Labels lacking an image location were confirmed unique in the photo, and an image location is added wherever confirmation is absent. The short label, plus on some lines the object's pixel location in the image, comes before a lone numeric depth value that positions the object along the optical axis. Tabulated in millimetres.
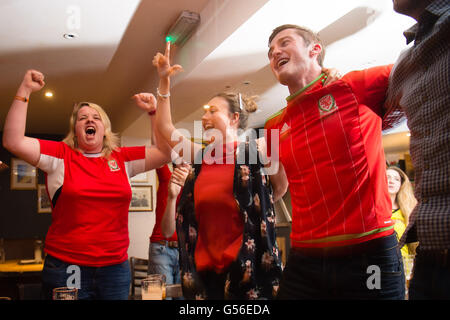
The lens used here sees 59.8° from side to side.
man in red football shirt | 974
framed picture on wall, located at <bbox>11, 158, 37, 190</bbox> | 5812
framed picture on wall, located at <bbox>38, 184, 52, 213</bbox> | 5855
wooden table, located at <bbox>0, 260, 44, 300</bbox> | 3500
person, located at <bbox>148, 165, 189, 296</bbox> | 2189
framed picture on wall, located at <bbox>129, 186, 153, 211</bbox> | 5027
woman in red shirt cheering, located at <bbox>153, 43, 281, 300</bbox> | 1176
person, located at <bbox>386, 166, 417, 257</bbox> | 2543
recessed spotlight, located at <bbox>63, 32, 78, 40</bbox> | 2975
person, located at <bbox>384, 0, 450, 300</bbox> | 715
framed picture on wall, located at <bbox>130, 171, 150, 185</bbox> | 5059
